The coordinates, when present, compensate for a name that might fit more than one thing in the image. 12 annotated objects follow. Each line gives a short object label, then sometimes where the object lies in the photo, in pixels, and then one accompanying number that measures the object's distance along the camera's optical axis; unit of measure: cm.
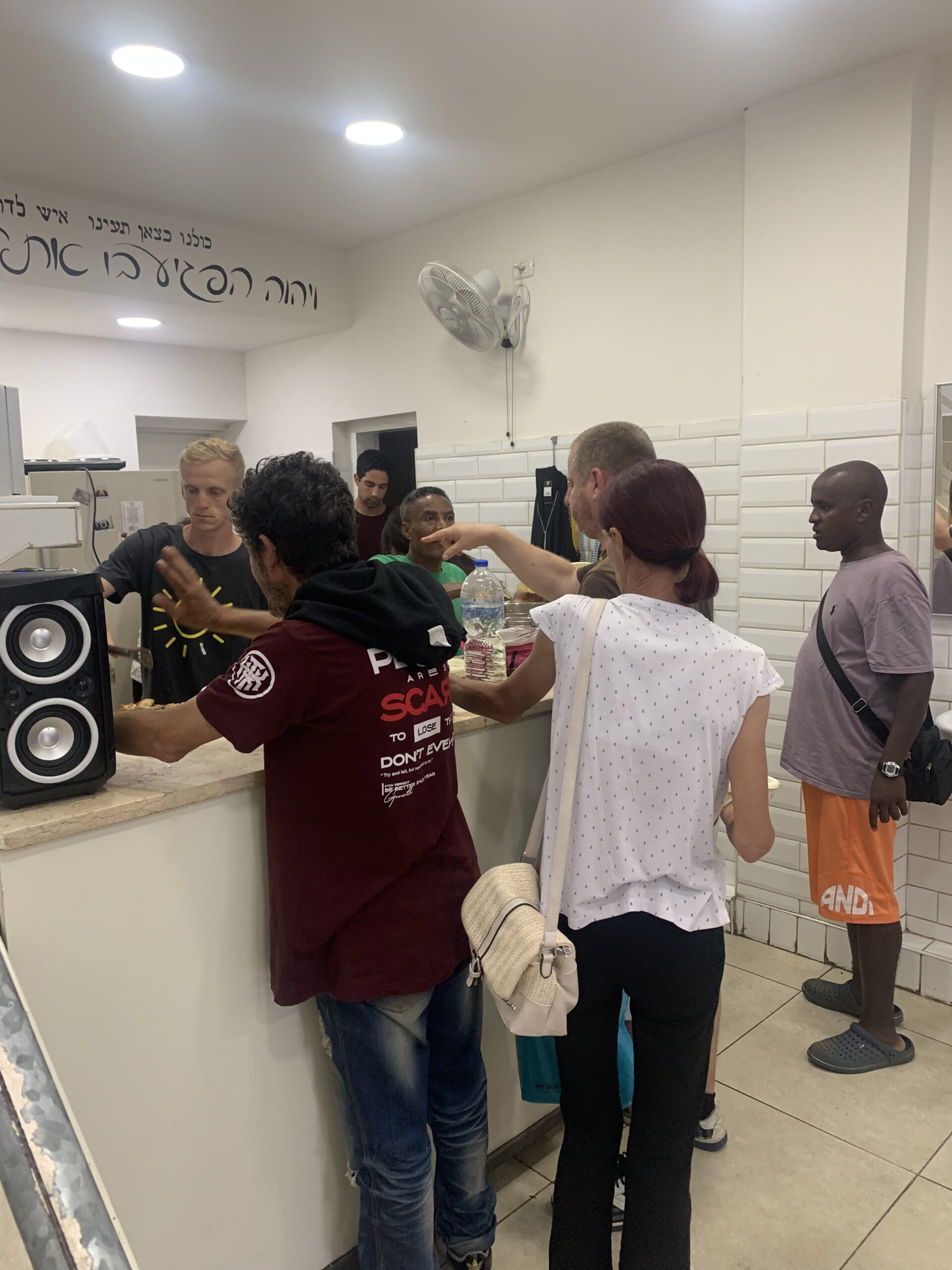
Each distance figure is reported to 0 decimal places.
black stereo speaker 126
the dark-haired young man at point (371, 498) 455
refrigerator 413
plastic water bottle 220
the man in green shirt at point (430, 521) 315
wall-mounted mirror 295
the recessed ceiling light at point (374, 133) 330
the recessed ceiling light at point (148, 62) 271
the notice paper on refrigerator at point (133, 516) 436
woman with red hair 142
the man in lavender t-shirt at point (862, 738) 250
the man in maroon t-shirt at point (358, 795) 141
